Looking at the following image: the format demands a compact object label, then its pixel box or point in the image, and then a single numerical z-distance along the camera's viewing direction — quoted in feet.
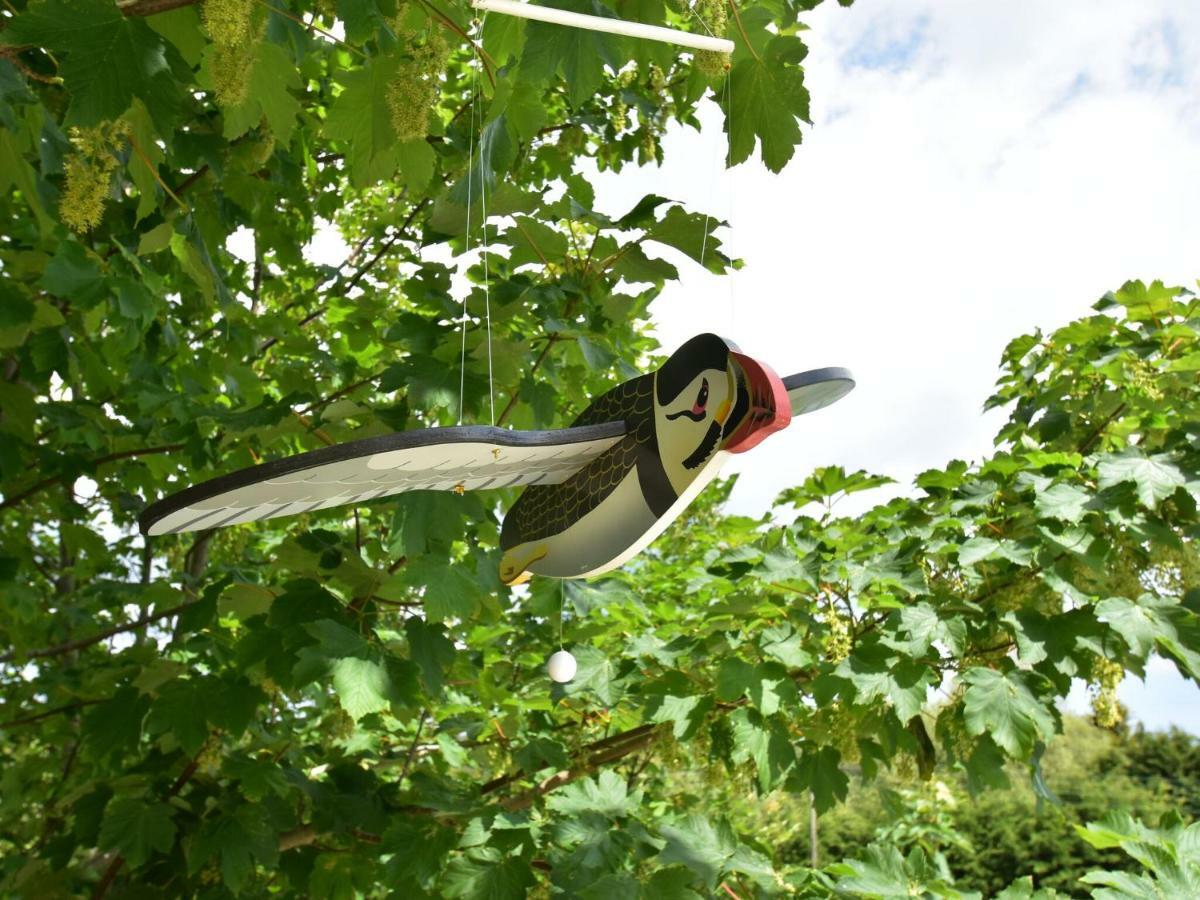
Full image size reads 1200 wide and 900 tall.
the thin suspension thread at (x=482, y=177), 5.06
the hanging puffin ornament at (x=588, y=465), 3.35
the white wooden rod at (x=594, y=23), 3.79
